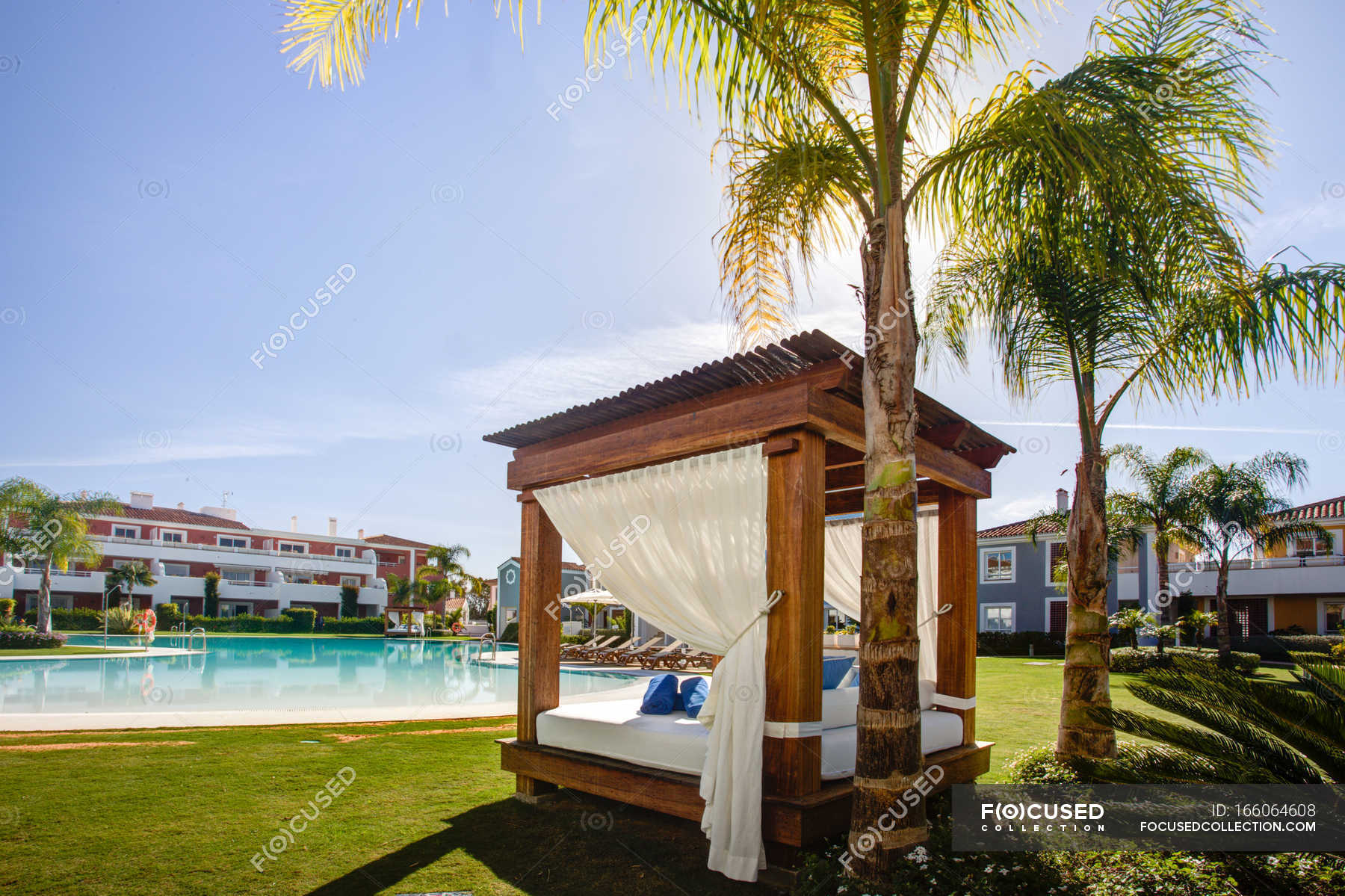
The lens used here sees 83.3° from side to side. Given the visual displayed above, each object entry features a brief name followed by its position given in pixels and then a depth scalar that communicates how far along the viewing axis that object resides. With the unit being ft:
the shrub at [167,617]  126.00
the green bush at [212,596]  139.54
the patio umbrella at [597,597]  69.00
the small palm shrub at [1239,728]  11.36
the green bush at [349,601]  157.17
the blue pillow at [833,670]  24.45
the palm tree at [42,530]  84.99
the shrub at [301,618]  140.46
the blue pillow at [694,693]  20.71
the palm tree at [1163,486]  66.95
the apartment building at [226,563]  133.49
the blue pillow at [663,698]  20.84
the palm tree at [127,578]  122.42
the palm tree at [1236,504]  66.59
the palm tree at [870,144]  13.34
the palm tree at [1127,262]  15.52
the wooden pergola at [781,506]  15.78
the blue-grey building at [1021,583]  99.45
